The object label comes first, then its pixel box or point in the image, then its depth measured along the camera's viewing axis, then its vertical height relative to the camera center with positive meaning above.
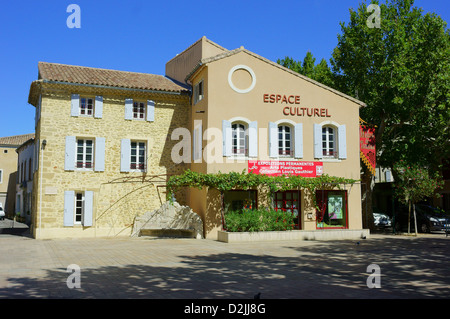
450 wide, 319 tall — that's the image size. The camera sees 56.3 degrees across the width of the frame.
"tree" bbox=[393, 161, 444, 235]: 18.80 +0.37
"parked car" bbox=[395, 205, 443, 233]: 20.44 -1.34
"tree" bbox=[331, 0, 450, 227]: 21.03 +5.85
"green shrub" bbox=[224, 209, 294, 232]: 16.34 -1.09
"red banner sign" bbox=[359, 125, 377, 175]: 20.38 +2.20
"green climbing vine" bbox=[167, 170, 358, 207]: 16.81 +0.47
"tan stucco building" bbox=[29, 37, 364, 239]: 18.02 +2.39
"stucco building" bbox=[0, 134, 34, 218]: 38.31 +2.26
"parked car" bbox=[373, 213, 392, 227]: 24.72 -1.62
